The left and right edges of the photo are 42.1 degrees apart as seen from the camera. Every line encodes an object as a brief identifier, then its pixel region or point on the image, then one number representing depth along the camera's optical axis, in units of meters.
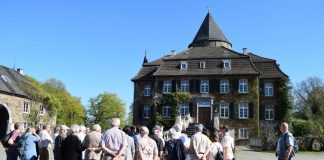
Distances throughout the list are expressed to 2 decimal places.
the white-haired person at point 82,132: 12.25
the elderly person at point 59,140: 11.01
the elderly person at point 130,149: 9.76
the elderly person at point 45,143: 12.10
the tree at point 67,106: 74.44
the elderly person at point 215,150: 10.17
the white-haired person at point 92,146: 9.96
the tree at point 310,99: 57.12
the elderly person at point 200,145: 9.96
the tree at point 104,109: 83.31
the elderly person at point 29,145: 11.23
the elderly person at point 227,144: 10.57
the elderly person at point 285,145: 9.70
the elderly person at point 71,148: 10.38
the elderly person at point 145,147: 9.58
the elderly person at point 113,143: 9.14
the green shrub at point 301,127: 44.36
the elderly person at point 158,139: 10.80
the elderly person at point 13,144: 11.55
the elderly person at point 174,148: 10.66
